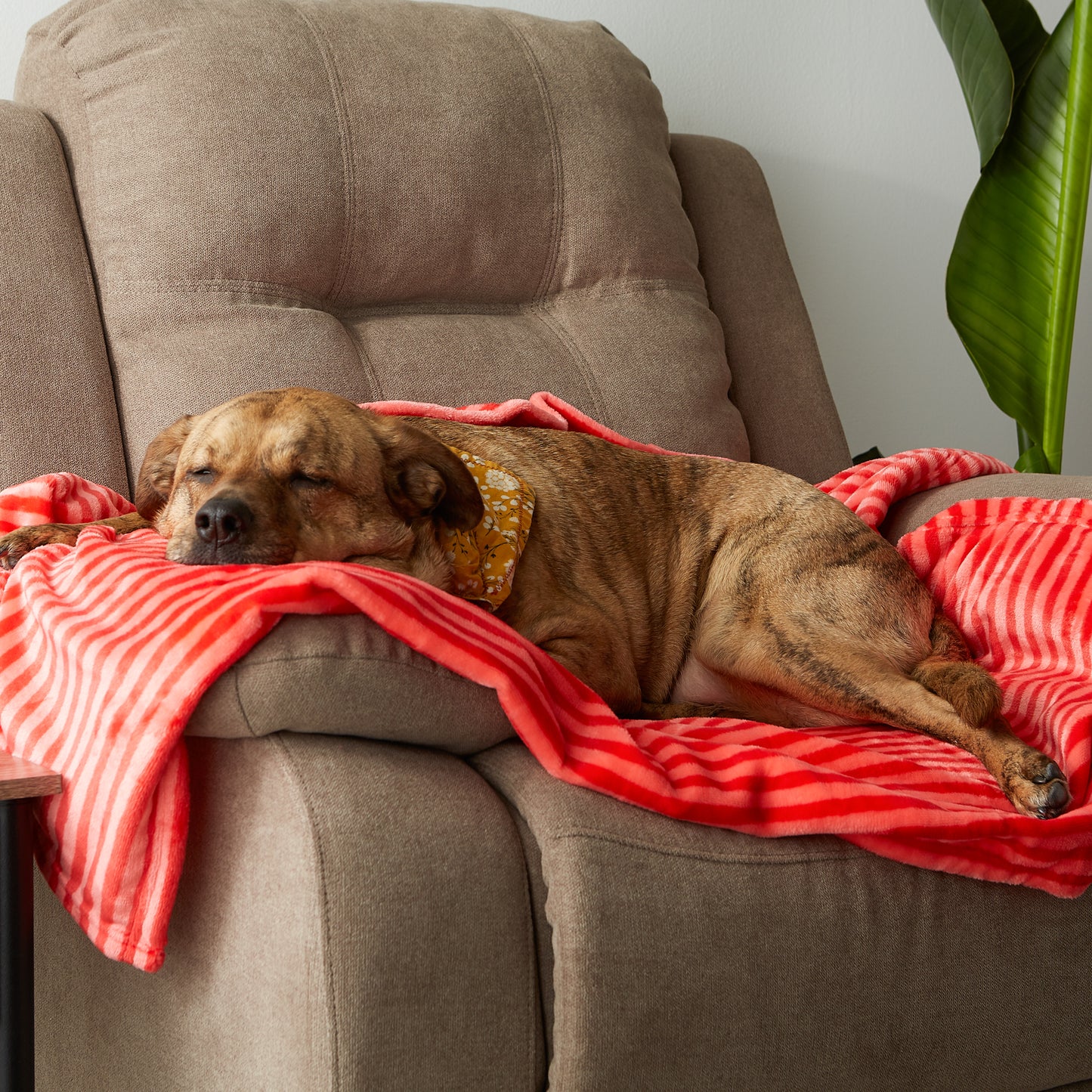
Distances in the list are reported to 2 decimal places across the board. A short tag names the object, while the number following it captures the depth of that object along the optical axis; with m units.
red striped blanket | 1.22
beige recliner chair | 1.18
